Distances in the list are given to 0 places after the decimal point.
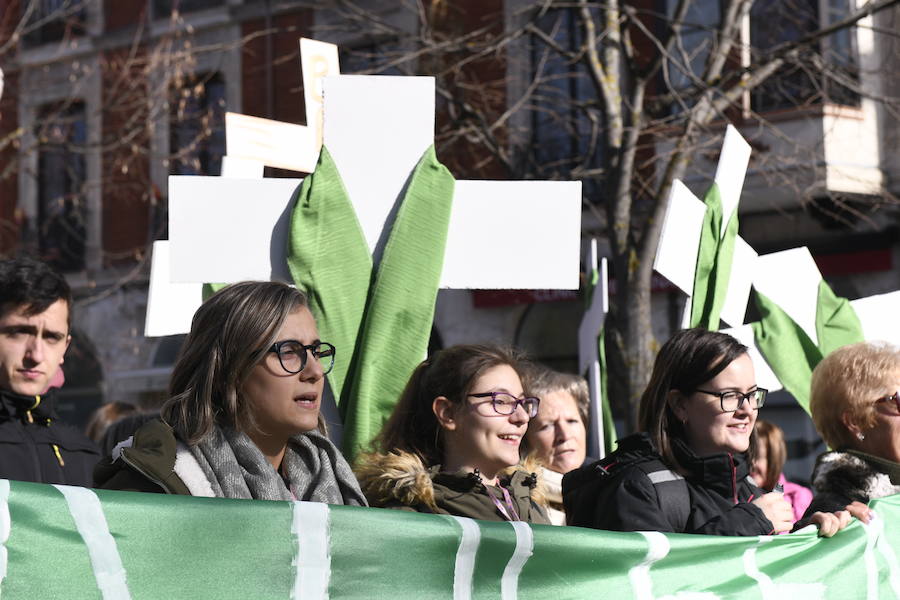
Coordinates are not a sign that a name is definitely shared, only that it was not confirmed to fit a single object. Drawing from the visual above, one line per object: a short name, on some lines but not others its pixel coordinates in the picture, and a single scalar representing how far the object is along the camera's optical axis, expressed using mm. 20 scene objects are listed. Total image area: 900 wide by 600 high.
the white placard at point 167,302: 8173
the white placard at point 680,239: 8356
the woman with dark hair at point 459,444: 5809
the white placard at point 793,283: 9923
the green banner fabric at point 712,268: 8553
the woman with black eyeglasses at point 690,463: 5850
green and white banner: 4192
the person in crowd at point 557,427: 8417
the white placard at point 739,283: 9204
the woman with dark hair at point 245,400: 4826
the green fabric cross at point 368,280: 7149
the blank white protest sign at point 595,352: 10235
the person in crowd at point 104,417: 10531
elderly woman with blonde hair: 6430
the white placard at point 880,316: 9753
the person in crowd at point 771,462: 10147
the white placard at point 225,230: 7074
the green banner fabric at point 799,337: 9645
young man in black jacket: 6515
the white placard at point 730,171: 8933
